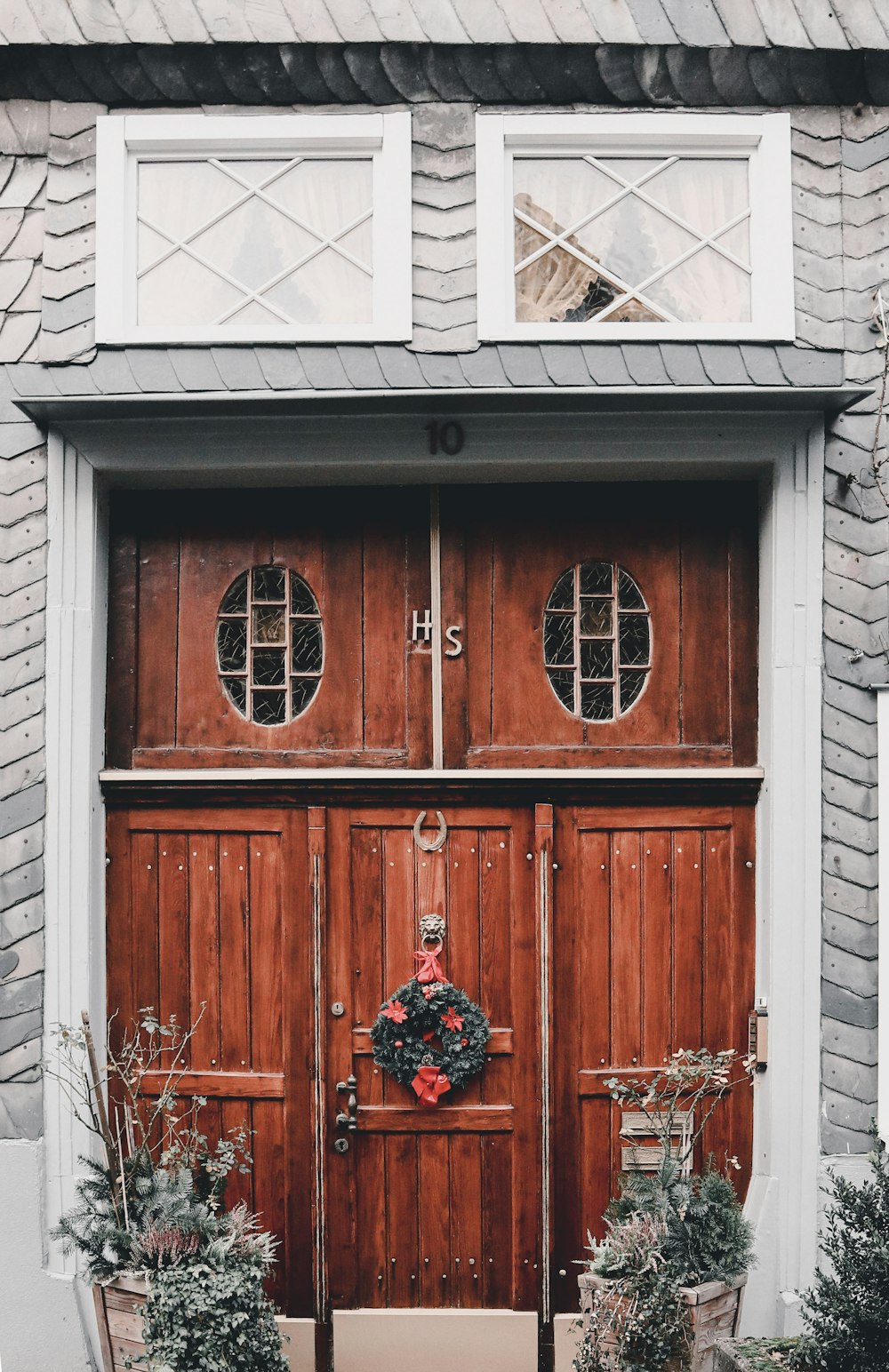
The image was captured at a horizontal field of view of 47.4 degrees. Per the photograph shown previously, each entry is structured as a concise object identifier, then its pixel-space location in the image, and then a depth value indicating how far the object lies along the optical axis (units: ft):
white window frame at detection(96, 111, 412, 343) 14.85
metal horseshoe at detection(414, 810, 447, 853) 15.56
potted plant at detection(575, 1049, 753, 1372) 12.54
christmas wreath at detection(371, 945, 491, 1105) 15.23
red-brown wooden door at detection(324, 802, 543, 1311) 15.44
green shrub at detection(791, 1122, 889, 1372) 11.16
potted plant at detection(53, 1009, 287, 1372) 12.51
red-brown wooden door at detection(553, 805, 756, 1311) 15.49
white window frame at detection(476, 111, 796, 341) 14.92
